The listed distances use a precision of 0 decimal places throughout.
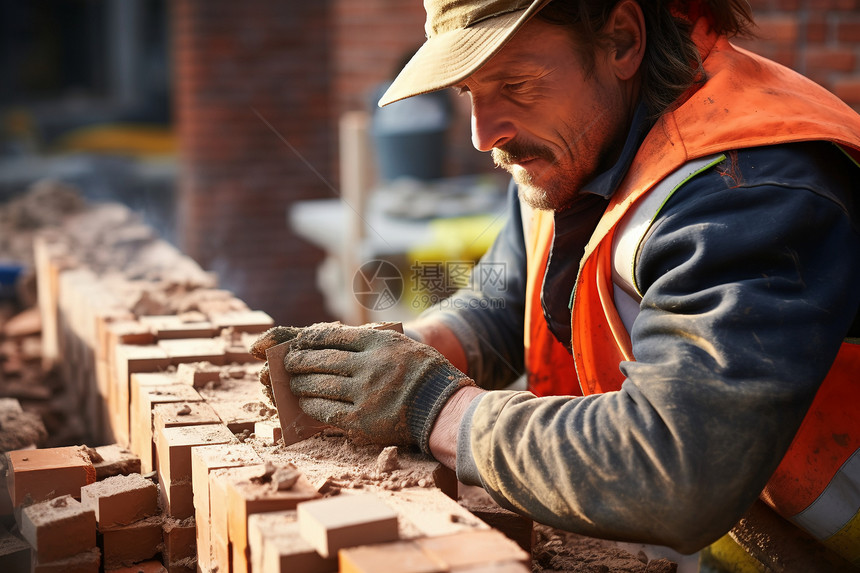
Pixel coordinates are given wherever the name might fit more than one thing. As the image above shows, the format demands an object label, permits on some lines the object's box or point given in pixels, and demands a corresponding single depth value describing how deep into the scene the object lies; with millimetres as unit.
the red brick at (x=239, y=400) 2248
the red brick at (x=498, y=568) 1482
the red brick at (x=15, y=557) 1994
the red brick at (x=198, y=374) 2473
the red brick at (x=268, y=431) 2150
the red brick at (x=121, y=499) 2003
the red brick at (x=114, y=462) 2219
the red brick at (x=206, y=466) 1900
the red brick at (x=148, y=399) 2299
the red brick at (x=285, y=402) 2113
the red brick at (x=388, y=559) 1476
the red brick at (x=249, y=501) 1690
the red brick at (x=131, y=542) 2033
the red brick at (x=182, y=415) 2162
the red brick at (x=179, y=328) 2795
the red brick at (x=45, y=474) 2020
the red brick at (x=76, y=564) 1907
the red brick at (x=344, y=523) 1522
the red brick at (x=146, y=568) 2045
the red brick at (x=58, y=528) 1889
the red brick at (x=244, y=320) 2842
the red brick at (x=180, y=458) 2033
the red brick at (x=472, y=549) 1521
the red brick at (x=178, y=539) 2055
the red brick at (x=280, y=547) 1551
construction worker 1623
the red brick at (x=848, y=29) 4012
